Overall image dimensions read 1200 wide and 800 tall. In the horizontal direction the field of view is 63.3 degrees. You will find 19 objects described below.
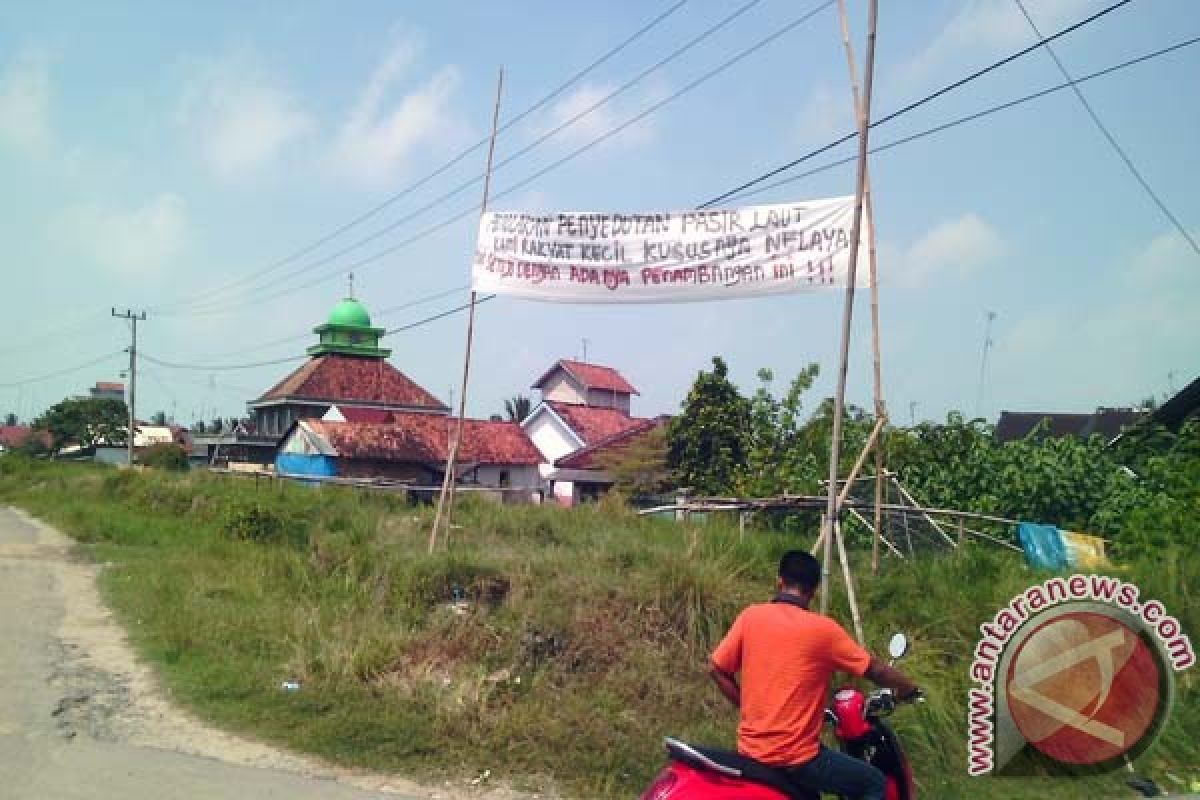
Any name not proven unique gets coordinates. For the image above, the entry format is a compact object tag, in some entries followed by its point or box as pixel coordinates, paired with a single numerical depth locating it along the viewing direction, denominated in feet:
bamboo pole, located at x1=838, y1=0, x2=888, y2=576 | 22.58
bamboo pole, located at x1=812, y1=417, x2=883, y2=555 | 21.24
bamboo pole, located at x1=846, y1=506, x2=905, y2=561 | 29.35
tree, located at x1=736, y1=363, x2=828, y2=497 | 47.80
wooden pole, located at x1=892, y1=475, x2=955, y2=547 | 29.88
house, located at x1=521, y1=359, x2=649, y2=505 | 117.50
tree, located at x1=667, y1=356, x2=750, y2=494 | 88.94
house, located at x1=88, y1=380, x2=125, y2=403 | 323.08
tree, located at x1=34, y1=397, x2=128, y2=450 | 213.87
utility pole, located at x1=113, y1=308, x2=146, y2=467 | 141.38
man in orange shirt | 11.93
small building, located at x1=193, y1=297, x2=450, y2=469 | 138.51
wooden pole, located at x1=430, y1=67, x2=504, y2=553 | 31.07
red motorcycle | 11.53
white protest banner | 23.99
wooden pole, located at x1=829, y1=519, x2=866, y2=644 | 20.76
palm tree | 204.23
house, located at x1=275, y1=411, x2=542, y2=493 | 107.55
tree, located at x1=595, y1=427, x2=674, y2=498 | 95.20
